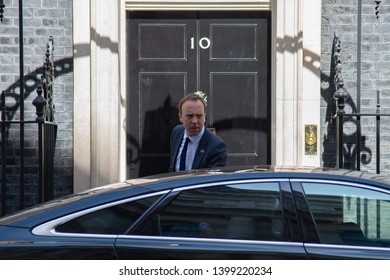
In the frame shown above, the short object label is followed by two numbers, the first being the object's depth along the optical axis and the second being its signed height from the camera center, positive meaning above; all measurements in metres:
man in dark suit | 11.56 -0.38
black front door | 17.72 +0.18
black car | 7.83 -0.67
